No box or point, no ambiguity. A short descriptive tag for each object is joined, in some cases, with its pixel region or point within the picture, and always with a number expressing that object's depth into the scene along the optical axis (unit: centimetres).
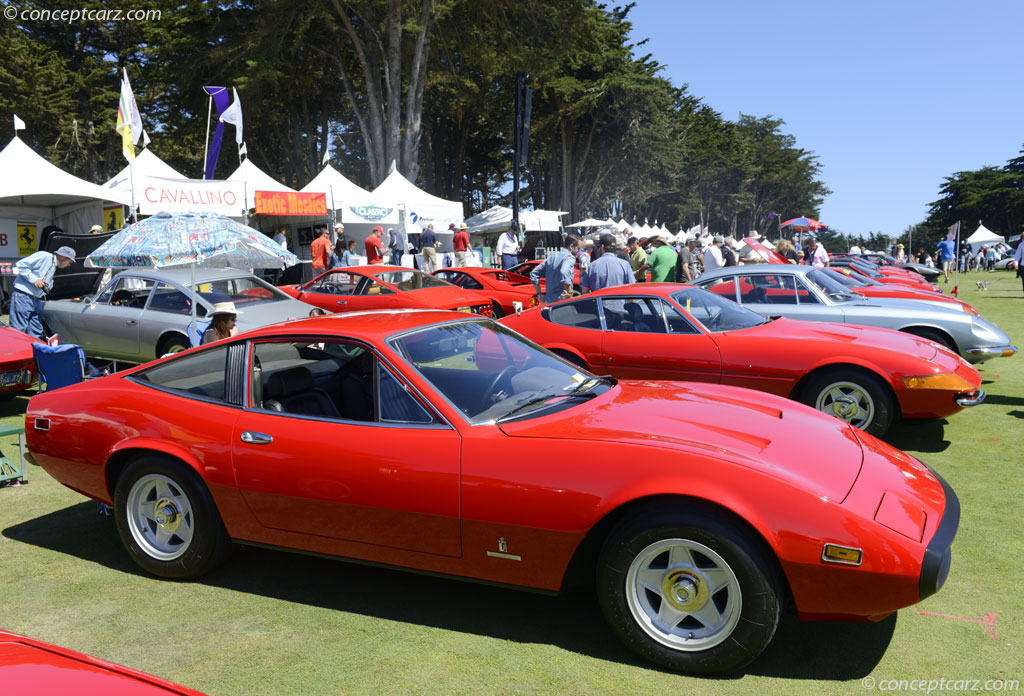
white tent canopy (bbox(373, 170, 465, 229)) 2289
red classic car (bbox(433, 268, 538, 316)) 1432
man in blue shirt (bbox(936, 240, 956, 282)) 2753
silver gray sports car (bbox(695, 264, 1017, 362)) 813
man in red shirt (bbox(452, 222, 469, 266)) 2145
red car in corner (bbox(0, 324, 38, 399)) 770
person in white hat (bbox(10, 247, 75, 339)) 914
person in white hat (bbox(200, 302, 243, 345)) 601
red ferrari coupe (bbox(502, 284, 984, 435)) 592
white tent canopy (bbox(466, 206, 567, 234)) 3334
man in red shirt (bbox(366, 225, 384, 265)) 1844
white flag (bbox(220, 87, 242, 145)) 1944
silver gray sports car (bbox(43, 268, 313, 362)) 984
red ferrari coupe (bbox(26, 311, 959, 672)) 283
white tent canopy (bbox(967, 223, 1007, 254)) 5191
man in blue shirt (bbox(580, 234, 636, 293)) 1014
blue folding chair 739
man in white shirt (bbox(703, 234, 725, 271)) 1470
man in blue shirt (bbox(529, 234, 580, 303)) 1102
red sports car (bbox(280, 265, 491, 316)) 1247
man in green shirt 1235
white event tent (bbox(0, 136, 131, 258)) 1692
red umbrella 4344
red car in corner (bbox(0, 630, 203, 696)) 162
